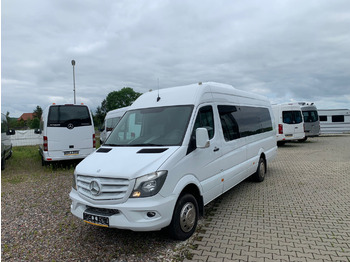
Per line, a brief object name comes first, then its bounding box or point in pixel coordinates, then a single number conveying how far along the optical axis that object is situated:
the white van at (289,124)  16.50
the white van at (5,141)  10.57
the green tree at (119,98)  67.44
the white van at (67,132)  9.45
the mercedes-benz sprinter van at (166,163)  3.44
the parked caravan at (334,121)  26.38
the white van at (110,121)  17.70
